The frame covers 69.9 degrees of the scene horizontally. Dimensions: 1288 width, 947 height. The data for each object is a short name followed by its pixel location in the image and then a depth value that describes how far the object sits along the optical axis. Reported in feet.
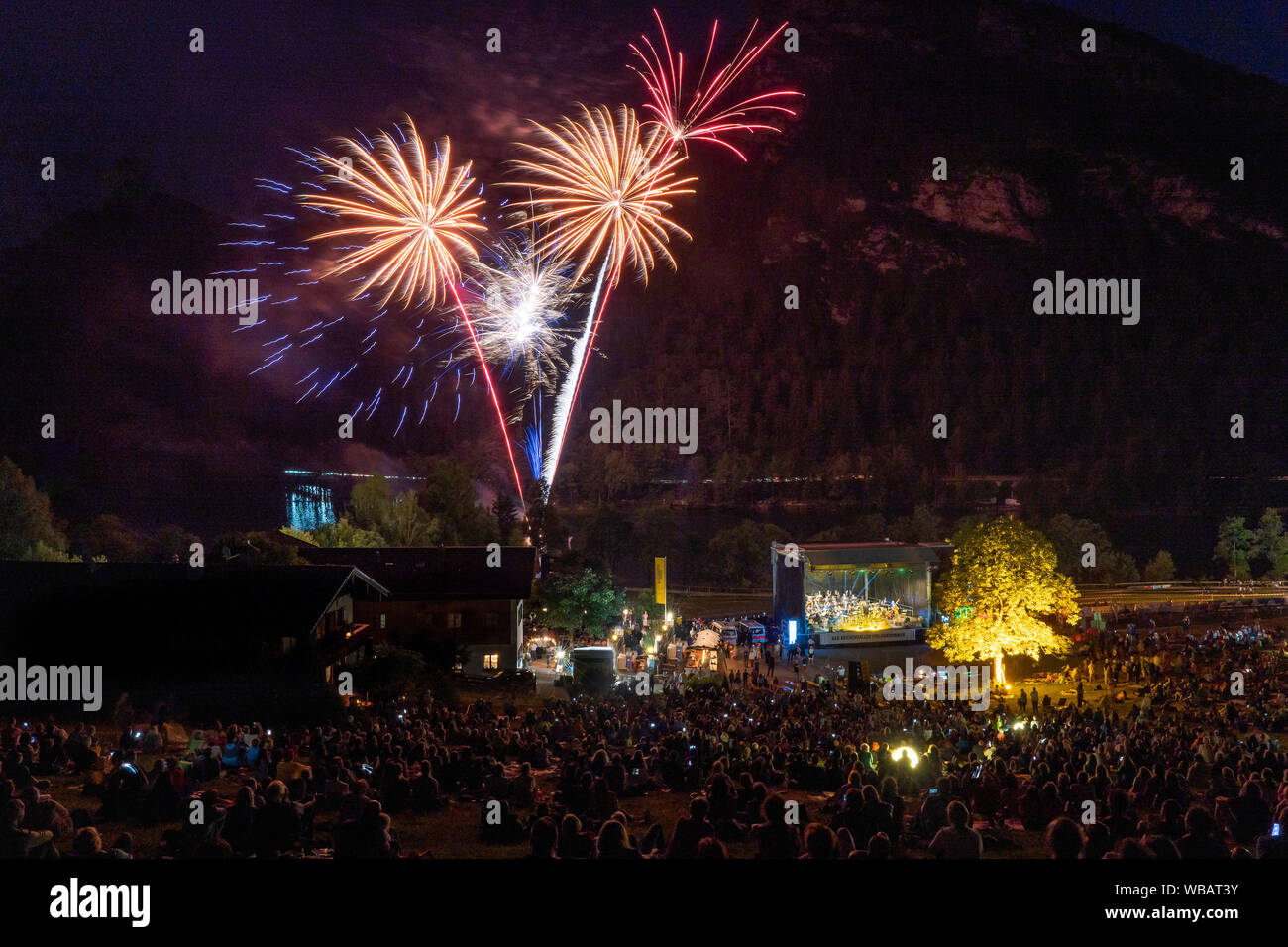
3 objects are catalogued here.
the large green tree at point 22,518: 121.29
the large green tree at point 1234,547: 165.22
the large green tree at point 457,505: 159.02
